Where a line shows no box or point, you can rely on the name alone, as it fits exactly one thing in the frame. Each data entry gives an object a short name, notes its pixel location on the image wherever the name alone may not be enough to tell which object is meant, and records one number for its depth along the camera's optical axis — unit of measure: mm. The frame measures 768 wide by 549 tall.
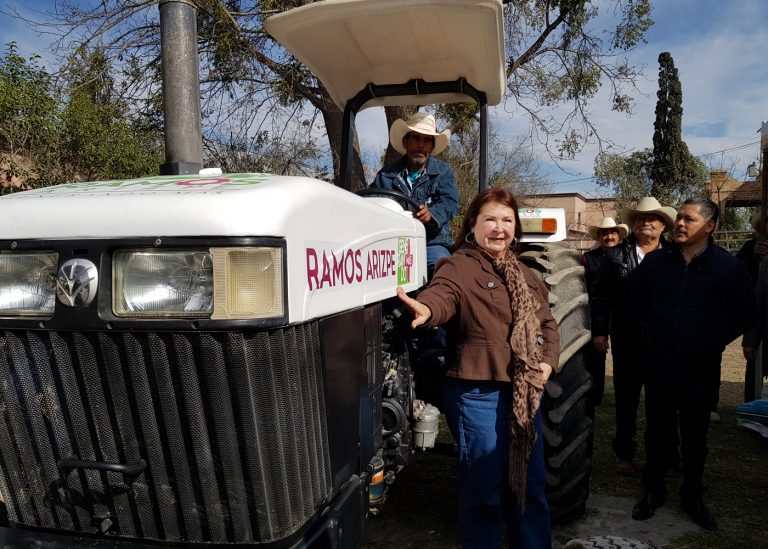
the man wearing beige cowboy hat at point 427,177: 2990
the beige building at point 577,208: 38469
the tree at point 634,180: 28438
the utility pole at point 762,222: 4883
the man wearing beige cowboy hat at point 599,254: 4341
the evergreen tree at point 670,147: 28500
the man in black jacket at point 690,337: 3221
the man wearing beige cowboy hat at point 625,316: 3963
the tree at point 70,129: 7312
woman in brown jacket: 2205
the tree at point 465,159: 13292
